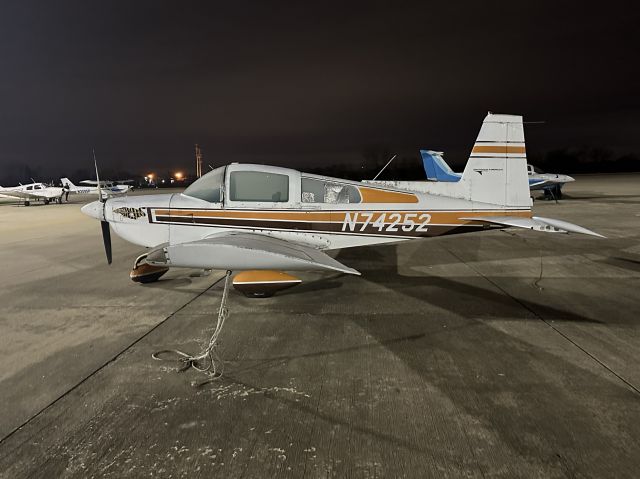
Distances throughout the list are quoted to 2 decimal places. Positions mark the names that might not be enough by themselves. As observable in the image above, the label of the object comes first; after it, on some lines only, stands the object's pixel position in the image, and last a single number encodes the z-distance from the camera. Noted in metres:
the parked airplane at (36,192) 26.17
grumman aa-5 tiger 5.19
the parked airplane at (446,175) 18.47
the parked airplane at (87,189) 32.72
